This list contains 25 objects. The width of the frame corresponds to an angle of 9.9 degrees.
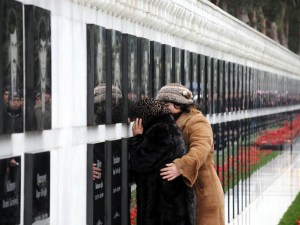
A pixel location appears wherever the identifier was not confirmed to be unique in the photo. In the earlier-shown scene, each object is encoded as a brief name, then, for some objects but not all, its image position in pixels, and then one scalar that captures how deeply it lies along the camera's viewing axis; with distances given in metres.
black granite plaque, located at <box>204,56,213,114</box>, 17.68
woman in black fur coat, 10.23
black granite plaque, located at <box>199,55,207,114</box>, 16.89
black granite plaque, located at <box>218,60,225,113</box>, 19.67
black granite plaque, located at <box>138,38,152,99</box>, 11.47
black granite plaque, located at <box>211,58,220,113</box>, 18.74
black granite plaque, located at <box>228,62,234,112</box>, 21.30
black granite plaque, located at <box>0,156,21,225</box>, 7.02
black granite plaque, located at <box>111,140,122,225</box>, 10.14
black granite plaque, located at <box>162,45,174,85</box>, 12.97
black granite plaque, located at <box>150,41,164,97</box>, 12.20
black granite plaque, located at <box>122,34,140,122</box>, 10.70
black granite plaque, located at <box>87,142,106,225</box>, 9.30
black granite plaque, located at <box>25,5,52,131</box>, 7.52
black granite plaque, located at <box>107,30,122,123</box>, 10.10
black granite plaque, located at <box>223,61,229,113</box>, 20.43
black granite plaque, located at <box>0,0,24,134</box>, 6.99
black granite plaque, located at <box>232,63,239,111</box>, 22.07
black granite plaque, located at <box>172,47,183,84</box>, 13.95
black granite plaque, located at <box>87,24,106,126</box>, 9.26
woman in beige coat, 10.56
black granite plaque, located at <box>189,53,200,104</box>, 16.00
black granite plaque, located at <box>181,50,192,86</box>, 14.92
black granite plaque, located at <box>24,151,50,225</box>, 7.53
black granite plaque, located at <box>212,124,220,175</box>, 18.11
